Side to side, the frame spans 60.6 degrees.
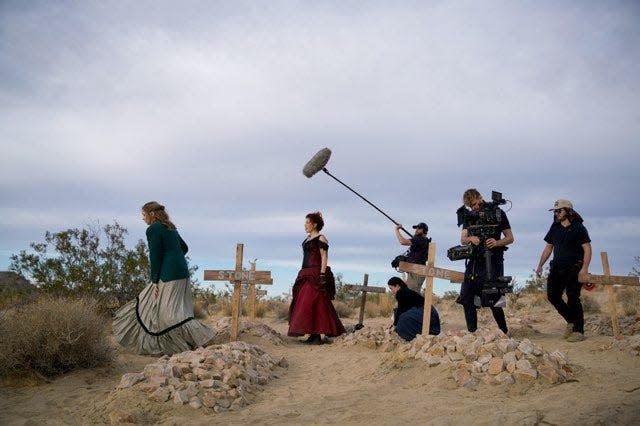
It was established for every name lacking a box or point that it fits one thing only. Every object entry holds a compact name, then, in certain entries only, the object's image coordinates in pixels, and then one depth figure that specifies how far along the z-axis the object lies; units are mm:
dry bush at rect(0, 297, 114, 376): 6301
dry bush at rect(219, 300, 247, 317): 14684
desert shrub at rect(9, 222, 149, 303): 11336
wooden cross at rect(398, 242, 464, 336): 7352
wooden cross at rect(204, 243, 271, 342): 8180
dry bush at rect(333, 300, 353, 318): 15641
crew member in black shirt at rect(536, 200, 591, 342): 7730
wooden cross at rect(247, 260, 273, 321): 10777
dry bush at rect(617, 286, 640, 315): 11508
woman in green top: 7082
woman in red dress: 8875
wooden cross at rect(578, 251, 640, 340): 8195
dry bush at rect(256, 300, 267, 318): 15344
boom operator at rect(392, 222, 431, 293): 9273
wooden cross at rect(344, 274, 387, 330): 11516
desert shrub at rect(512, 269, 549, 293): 16581
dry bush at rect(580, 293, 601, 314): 12891
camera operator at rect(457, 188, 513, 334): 7297
